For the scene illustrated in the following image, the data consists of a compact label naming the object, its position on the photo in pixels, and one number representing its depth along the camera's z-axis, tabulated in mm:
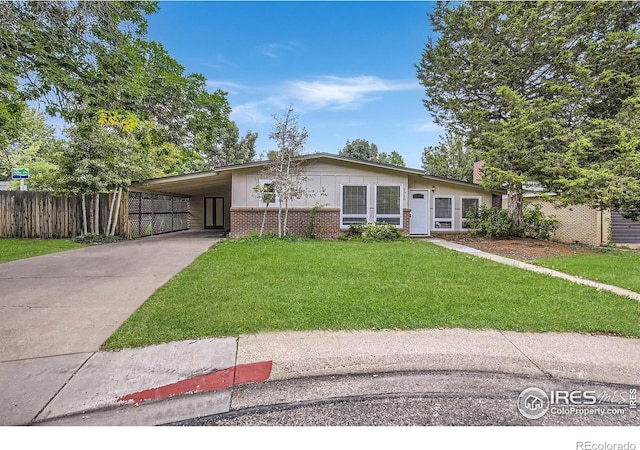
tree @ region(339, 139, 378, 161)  37688
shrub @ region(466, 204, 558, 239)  12422
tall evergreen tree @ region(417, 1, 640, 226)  10289
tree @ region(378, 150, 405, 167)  41969
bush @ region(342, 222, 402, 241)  11961
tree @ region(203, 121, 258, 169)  31531
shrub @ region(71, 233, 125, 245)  11398
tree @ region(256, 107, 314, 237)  11461
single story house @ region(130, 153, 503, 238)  12430
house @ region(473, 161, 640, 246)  13672
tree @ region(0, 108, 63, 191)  20812
